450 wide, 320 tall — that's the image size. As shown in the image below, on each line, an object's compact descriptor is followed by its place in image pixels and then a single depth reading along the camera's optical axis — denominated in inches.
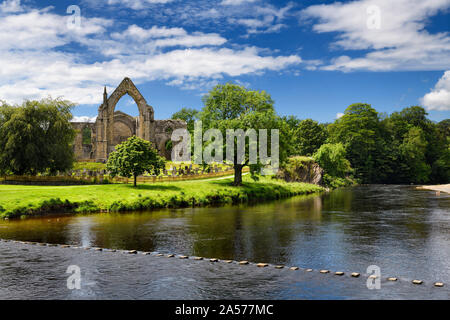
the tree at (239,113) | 1828.2
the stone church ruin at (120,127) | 3208.7
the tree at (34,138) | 1779.0
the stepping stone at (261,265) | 619.0
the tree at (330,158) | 3016.7
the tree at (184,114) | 4970.5
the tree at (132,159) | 1605.6
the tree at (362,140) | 3503.9
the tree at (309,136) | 3708.2
